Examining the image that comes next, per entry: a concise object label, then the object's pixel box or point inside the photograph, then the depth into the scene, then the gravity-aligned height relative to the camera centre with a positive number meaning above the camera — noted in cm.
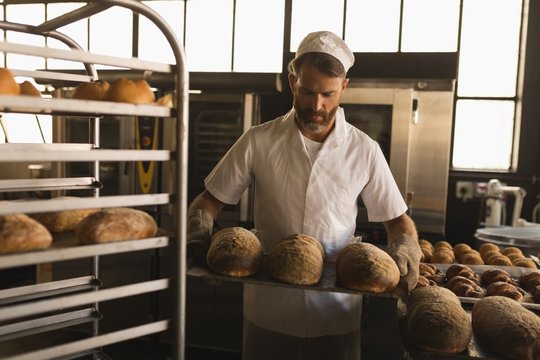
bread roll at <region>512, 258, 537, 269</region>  204 -41
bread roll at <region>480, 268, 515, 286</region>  171 -39
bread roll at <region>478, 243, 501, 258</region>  234 -40
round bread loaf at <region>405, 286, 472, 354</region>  109 -37
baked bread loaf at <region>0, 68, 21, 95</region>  83 +10
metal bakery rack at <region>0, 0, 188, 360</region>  78 -10
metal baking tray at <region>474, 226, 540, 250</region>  257 -39
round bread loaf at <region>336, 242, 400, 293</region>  117 -27
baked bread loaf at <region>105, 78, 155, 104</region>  94 +10
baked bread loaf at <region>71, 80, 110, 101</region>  96 +10
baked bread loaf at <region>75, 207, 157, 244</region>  93 -15
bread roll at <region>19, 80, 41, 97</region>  98 +11
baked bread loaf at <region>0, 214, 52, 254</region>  85 -16
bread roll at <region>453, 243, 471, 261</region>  227 -41
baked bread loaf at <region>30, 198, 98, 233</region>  108 -17
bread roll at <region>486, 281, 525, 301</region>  151 -39
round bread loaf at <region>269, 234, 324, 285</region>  119 -27
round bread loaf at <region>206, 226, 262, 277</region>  122 -26
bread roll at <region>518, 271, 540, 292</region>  167 -39
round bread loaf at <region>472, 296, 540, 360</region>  109 -38
